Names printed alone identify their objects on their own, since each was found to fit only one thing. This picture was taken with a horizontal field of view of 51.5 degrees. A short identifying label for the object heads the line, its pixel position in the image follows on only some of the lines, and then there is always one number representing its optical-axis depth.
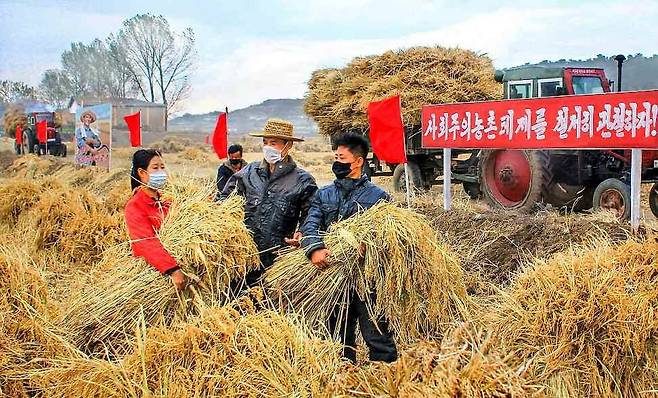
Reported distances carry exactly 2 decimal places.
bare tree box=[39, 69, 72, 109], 52.47
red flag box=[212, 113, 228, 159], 10.17
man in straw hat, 3.67
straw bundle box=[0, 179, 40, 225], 7.23
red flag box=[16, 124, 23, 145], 29.06
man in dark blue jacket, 3.31
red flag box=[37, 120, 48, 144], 27.22
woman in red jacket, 3.09
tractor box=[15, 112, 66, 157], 27.98
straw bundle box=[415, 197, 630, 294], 5.39
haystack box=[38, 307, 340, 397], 2.40
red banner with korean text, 5.77
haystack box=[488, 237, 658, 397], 2.79
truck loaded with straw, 8.17
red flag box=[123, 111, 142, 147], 13.12
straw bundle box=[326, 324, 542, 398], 2.00
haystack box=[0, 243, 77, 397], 2.91
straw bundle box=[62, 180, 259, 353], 3.12
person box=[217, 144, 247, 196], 6.88
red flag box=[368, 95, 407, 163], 6.87
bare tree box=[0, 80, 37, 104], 52.34
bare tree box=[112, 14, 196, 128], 45.72
